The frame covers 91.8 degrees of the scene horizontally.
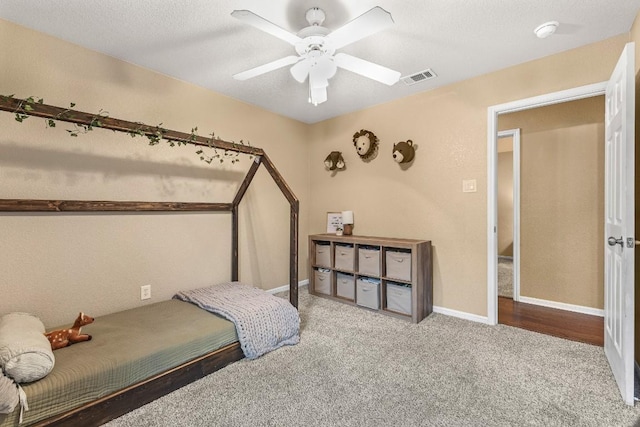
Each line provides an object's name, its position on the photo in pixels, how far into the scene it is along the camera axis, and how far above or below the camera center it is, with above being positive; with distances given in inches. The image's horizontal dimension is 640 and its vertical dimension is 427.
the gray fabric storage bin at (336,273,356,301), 139.6 -35.8
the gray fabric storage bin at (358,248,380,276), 130.6 -23.0
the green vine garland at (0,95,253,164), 67.5 +22.7
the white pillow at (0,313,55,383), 57.1 -26.8
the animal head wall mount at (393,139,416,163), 133.6 +23.9
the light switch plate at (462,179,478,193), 119.0 +7.6
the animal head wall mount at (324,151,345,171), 161.2 +24.7
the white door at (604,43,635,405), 67.7 -4.6
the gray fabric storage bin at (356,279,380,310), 129.6 -36.9
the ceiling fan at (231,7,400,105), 62.9 +37.8
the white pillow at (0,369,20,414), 51.9 -31.1
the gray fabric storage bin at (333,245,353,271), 140.2 -22.8
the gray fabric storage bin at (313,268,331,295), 148.8 -35.4
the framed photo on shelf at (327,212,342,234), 163.9 -7.0
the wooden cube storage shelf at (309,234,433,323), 120.2 -26.0
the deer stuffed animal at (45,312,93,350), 72.3 -29.4
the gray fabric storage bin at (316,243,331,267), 148.5 -22.5
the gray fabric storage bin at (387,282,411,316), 121.1 -36.3
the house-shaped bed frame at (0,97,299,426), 64.1 +0.7
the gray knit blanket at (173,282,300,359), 90.7 -32.9
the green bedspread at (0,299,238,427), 58.8 -32.6
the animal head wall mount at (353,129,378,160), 147.2 +30.5
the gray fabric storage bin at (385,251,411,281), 121.6 -23.2
